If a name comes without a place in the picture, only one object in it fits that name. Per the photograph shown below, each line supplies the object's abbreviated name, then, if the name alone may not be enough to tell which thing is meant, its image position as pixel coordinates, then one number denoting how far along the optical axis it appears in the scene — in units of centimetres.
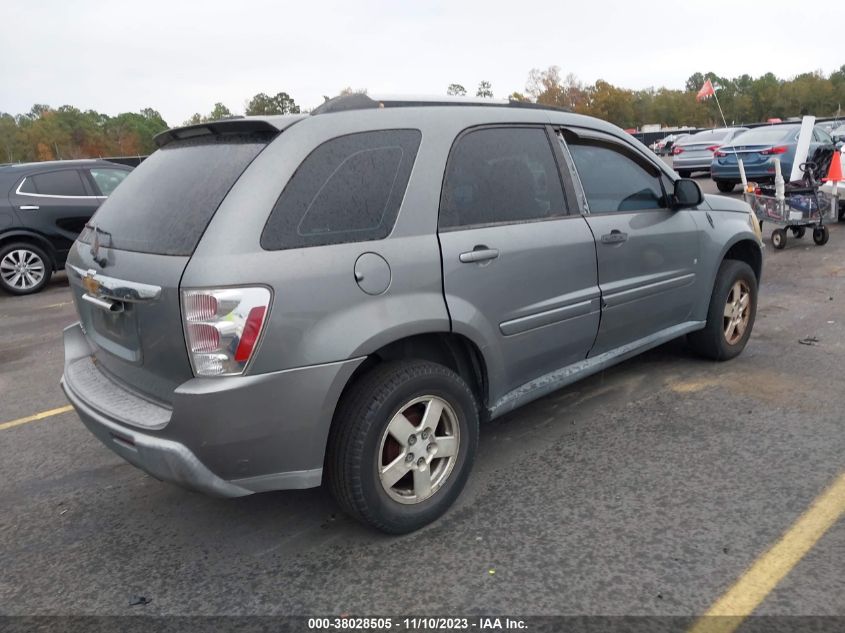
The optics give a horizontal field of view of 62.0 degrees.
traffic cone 995
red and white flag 1770
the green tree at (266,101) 9861
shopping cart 917
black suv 935
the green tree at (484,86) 12171
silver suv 250
